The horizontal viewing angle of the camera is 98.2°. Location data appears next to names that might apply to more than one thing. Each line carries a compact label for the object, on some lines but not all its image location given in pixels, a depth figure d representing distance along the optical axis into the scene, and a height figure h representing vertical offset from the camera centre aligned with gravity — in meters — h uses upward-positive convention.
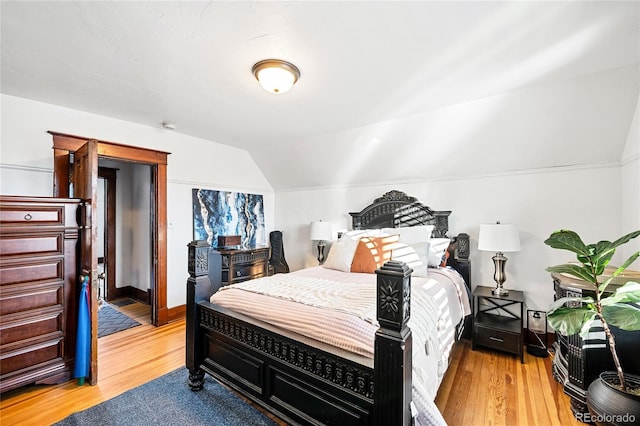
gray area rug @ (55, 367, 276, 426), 1.79 -1.33
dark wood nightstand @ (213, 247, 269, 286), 3.71 -0.72
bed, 1.20 -0.73
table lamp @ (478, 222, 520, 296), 2.65 -0.31
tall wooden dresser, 1.99 -0.56
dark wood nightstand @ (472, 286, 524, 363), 2.54 -1.10
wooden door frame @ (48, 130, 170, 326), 3.25 -0.06
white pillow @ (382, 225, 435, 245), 3.06 -0.25
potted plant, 1.36 -0.56
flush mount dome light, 1.95 +1.01
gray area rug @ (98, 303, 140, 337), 3.26 -1.35
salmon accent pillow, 2.76 -0.41
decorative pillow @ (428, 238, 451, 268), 2.88 -0.42
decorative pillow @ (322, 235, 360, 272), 2.96 -0.46
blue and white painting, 3.94 -0.04
